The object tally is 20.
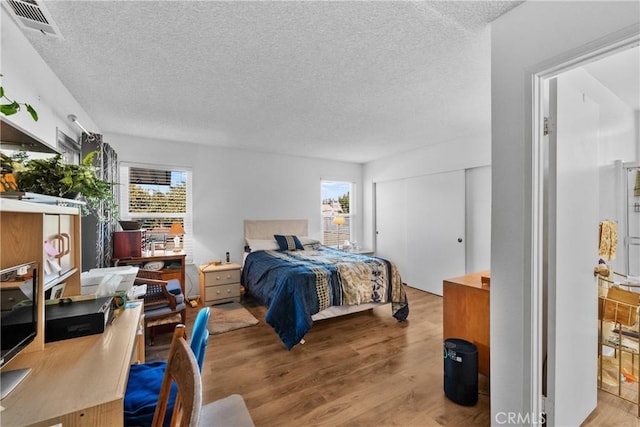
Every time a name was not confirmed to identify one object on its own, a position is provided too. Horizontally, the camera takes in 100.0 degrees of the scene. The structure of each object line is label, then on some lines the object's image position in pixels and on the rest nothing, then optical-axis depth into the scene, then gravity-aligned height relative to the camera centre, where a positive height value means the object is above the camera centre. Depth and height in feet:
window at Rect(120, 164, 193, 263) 12.76 +0.66
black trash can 6.14 -3.74
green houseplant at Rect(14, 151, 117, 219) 4.26 +0.61
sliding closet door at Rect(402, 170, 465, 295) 13.43 -0.88
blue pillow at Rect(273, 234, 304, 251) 14.75 -1.63
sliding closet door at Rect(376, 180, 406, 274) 16.75 -0.57
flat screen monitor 3.11 -1.28
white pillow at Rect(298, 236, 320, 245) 15.53 -1.61
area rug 10.14 -4.31
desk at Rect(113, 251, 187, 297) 11.19 -2.09
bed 9.10 -2.77
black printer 4.15 -1.69
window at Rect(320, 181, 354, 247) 18.47 +0.17
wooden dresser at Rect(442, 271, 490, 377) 6.61 -2.59
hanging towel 6.97 -0.71
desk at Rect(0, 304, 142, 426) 2.69 -1.98
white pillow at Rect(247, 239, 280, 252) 14.49 -1.72
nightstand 12.51 -3.35
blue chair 3.79 -2.81
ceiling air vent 4.55 +3.57
